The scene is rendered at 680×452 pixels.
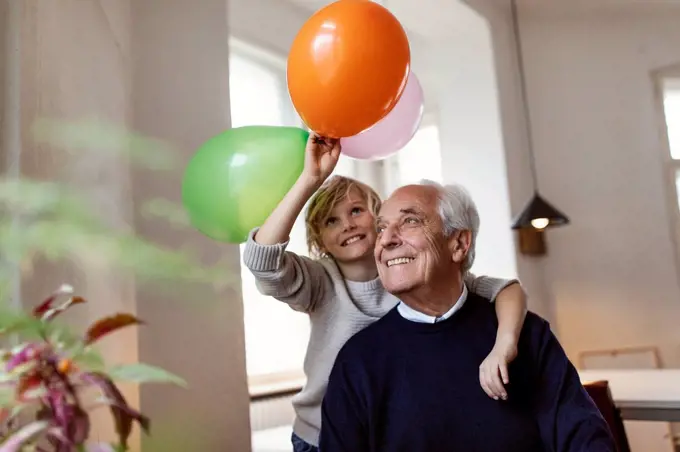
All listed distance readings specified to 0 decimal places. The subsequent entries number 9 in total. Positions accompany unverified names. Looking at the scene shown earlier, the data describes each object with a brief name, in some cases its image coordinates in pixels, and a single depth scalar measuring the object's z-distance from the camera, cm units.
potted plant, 54
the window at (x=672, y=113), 393
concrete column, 140
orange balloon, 112
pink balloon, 154
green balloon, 123
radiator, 245
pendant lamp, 293
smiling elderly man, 121
